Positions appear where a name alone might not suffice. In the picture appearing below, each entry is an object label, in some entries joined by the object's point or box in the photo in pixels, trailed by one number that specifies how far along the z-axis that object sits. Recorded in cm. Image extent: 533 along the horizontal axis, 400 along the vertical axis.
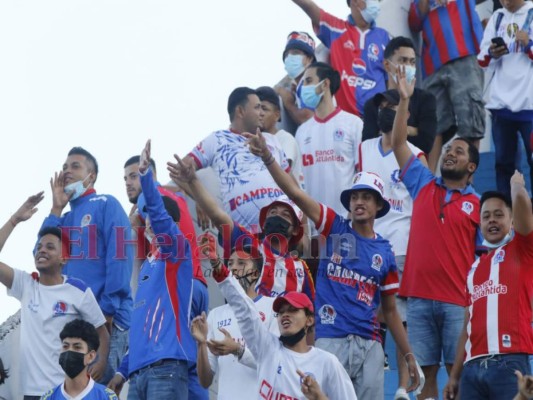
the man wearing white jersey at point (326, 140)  2345
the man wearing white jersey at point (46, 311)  1947
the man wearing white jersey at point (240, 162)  2200
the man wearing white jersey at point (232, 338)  1678
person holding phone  2423
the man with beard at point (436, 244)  1916
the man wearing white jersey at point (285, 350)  1627
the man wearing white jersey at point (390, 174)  2155
